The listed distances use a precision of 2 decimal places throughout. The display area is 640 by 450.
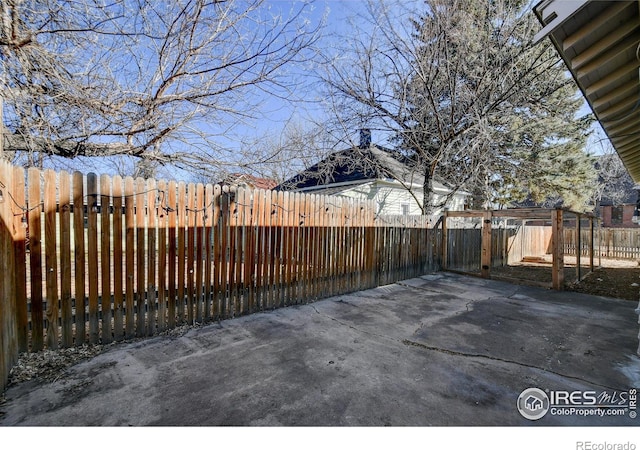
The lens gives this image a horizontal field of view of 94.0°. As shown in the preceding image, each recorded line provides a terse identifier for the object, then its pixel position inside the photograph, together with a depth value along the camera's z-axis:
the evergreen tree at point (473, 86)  7.91
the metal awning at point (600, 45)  2.52
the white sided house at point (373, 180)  10.05
